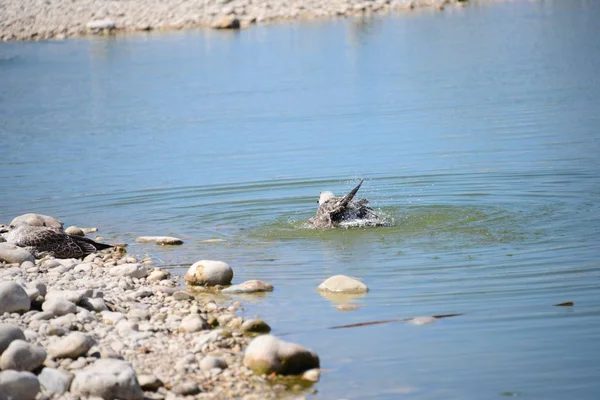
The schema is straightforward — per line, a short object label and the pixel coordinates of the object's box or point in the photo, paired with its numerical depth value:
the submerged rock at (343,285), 21.31
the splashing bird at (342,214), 27.69
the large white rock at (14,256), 24.00
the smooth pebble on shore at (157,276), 23.20
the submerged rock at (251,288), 21.86
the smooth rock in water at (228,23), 117.37
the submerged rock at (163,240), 27.47
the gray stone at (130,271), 23.23
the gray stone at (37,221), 28.56
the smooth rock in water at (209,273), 22.59
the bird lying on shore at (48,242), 25.36
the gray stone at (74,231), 28.80
